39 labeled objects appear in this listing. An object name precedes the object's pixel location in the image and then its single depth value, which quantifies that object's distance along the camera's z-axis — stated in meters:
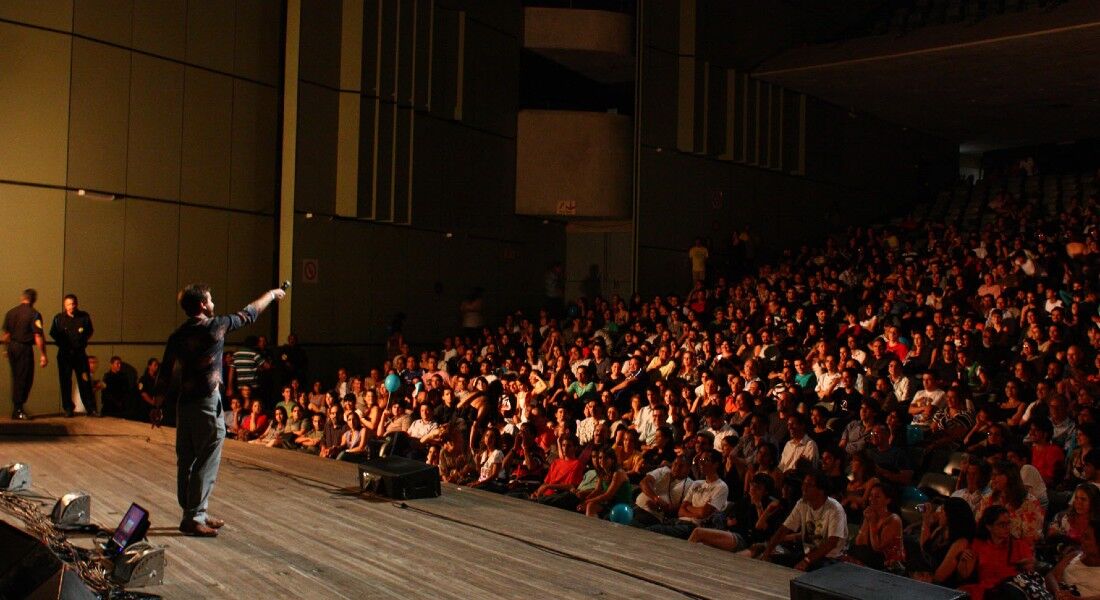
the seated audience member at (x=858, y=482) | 6.12
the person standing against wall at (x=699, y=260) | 15.06
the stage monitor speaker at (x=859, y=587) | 3.29
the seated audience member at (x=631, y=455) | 7.40
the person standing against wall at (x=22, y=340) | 9.81
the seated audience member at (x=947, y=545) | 4.70
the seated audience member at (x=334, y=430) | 10.00
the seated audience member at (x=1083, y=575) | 4.44
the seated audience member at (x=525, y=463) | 7.87
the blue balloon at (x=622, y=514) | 6.62
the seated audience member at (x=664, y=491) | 6.76
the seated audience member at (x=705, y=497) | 6.48
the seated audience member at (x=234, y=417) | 10.91
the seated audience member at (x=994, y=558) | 4.62
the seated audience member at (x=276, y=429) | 10.40
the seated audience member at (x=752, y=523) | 5.91
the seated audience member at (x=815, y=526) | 5.37
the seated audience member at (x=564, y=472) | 7.44
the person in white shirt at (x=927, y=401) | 7.58
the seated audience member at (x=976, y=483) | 5.66
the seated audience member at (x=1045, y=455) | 6.33
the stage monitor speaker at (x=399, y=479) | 5.99
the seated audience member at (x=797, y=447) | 6.96
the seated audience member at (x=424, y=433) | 9.35
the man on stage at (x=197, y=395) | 4.89
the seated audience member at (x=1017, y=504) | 5.31
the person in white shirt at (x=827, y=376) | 8.62
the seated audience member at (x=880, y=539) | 5.24
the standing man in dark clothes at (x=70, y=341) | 10.40
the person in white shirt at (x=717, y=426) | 7.65
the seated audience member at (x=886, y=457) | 6.77
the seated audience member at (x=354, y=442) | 9.38
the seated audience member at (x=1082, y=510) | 4.89
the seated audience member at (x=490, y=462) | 8.02
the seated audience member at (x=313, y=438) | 10.22
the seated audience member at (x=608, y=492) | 6.81
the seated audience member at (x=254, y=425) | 10.78
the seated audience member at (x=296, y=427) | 10.28
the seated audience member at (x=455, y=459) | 8.35
